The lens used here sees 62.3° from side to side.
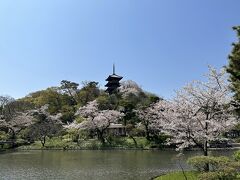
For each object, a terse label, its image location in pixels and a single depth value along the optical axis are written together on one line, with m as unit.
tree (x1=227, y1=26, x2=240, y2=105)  9.13
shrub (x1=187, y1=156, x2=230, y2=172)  8.51
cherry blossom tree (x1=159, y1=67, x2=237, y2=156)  10.89
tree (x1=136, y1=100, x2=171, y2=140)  26.79
